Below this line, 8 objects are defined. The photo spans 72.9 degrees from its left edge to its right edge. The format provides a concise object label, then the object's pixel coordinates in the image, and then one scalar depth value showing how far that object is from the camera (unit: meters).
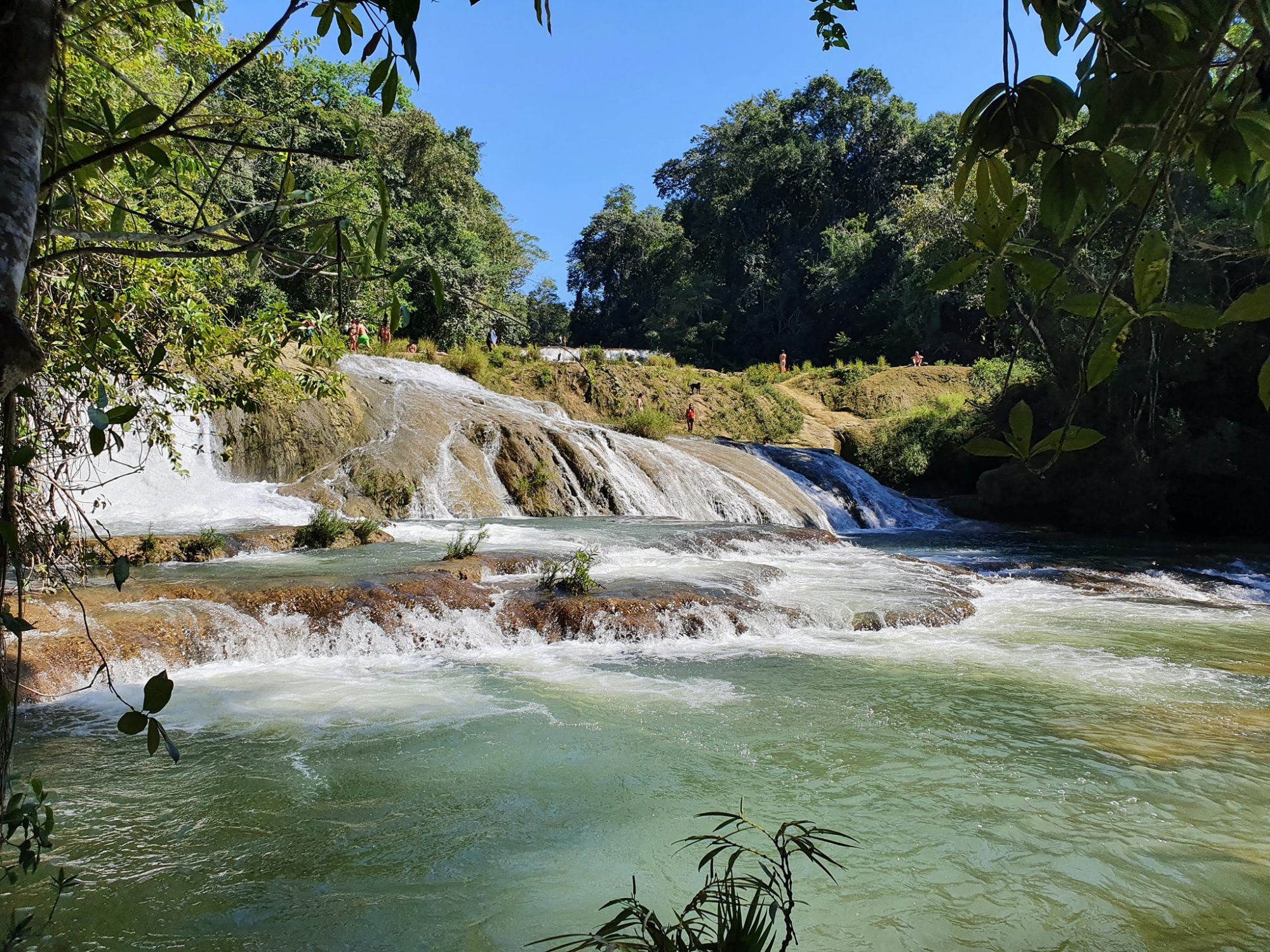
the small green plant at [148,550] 9.74
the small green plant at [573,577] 8.81
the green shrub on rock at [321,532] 11.52
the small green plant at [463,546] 10.21
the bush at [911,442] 24.98
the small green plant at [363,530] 12.05
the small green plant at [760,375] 30.36
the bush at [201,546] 10.13
